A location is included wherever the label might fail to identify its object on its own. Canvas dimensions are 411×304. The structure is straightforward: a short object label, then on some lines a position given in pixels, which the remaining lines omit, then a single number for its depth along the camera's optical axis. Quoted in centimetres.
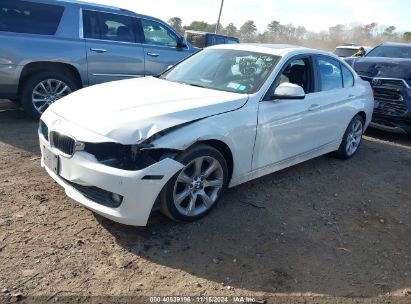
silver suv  627
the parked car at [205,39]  1688
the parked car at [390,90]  751
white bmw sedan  329
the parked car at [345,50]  1766
